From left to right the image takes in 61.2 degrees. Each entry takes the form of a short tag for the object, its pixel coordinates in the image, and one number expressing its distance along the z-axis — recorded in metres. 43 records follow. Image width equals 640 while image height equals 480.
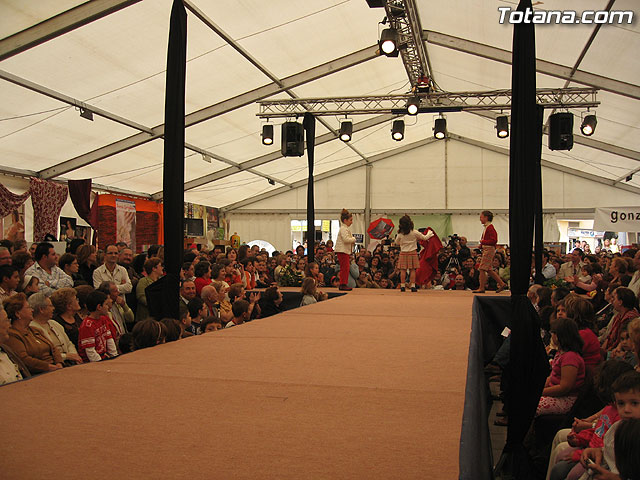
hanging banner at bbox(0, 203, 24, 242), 9.70
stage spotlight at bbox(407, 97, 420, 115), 10.20
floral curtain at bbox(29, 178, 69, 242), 10.48
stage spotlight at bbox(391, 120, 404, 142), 11.54
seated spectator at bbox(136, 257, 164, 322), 5.12
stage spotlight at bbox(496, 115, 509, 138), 11.46
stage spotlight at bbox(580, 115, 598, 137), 9.83
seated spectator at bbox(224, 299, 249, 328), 5.11
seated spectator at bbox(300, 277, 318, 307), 6.64
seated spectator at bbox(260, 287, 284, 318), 6.50
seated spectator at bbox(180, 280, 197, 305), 5.36
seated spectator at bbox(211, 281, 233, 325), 5.68
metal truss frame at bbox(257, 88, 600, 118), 9.52
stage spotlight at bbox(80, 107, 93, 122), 8.89
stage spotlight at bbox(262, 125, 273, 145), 10.47
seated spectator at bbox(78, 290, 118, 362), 3.68
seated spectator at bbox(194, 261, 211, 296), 6.20
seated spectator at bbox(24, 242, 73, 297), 4.58
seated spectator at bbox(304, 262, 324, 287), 8.36
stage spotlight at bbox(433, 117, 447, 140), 11.26
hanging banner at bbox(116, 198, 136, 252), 12.95
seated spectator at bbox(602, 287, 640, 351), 4.04
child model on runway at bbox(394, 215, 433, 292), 7.74
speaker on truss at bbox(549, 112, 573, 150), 9.36
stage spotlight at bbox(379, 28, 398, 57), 7.68
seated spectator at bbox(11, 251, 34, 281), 4.56
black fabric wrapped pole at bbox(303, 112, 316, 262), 9.18
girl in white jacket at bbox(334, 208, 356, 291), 7.71
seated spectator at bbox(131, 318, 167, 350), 3.47
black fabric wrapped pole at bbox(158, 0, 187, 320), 4.11
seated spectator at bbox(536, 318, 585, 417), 3.40
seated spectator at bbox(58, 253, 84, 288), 5.12
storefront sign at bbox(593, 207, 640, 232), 12.18
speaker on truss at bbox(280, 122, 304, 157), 9.84
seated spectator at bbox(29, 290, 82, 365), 3.47
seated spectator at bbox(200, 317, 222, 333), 4.61
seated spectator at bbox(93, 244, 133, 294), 5.02
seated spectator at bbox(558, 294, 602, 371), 3.70
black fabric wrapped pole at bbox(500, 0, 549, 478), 3.22
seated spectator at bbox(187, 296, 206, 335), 4.98
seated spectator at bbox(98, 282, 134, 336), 4.23
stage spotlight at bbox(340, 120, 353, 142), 11.93
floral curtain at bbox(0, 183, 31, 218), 9.58
